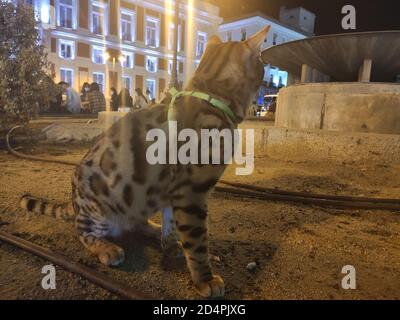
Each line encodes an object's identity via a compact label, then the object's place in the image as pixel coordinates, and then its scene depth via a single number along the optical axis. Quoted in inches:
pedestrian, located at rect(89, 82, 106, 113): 815.9
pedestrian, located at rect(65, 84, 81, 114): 870.4
